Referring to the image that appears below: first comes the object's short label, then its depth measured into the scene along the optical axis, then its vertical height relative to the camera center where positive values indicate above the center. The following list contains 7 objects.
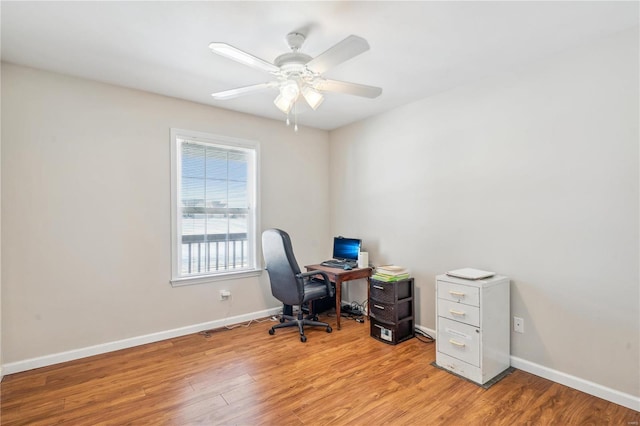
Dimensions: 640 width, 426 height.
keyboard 3.68 -0.62
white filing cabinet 2.27 -0.87
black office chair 3.03 -0.69
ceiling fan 1.66 +0.89
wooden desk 3.31 -0.69
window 3.21 +0.07
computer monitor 3.77 -0.44
